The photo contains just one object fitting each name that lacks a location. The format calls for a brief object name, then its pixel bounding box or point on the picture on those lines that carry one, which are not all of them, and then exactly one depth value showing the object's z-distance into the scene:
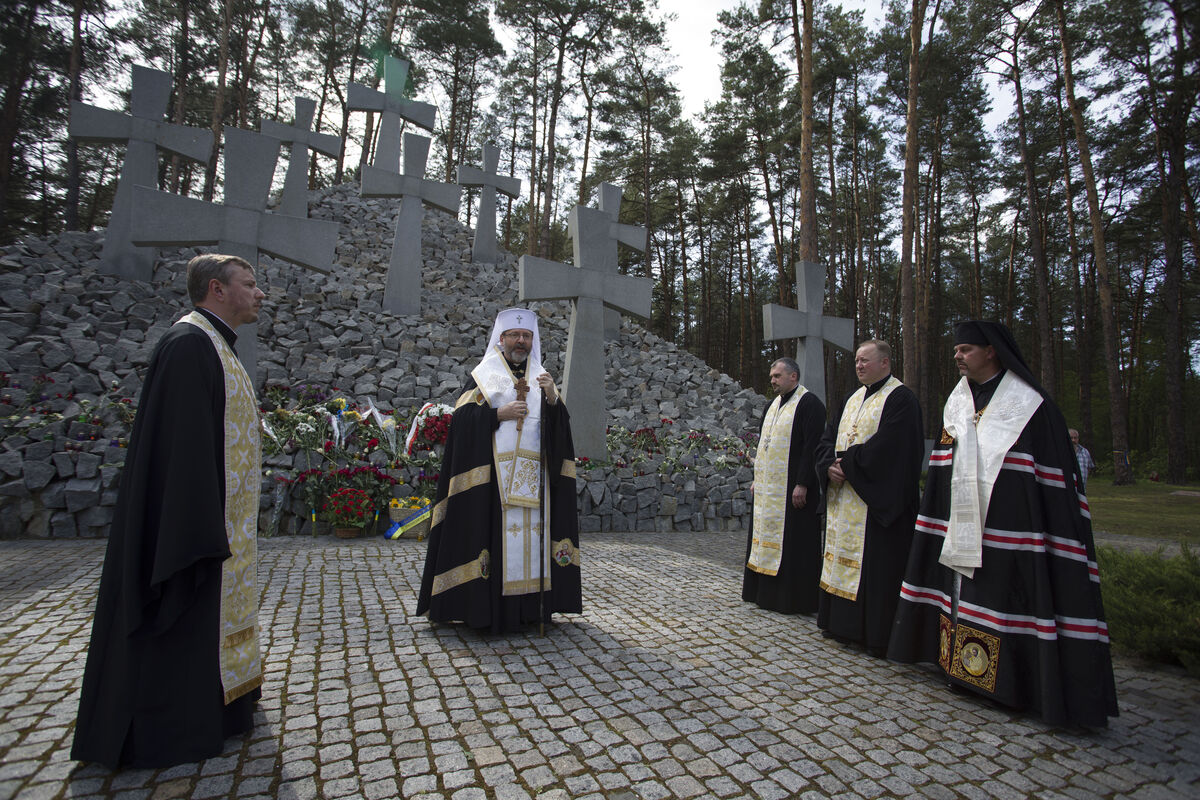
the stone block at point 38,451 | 6.47
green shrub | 3.99
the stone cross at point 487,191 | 18.09
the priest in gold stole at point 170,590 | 2.42
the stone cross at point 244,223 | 8.30
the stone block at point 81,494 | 6.52
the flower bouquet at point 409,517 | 7.38
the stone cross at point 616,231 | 9.62
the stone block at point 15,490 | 6.35
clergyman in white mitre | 4.16
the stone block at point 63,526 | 6.48
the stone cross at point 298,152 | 16.84
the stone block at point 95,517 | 6.60
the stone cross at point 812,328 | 9.97
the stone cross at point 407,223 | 13.78
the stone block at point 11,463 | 6.35
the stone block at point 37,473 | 6.45
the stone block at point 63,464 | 6.50
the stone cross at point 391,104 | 16.58
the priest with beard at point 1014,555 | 3.13
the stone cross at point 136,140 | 11.88
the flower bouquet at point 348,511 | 7.29
